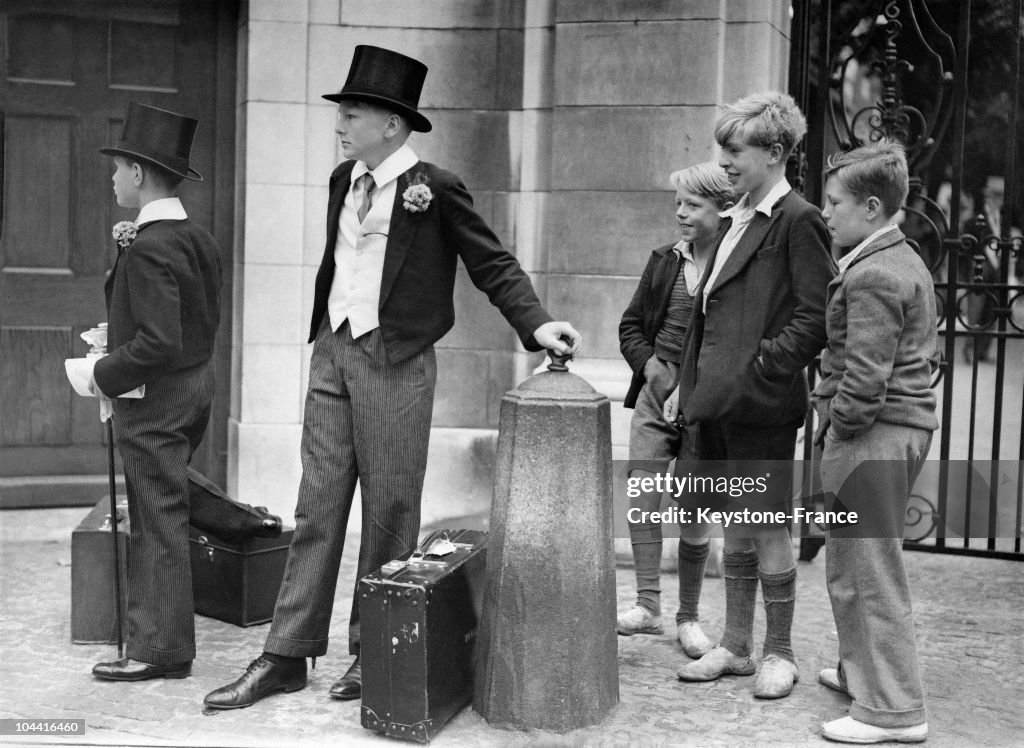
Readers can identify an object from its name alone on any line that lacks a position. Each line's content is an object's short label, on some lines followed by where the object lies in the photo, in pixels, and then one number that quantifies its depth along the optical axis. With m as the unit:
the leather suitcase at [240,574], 5.33
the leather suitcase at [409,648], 4.02
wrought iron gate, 6.41
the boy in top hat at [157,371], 4.53
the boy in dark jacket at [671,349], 5.02
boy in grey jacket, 3.99
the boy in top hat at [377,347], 4.41
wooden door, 7.01
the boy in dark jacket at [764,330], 4.39
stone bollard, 4.08
